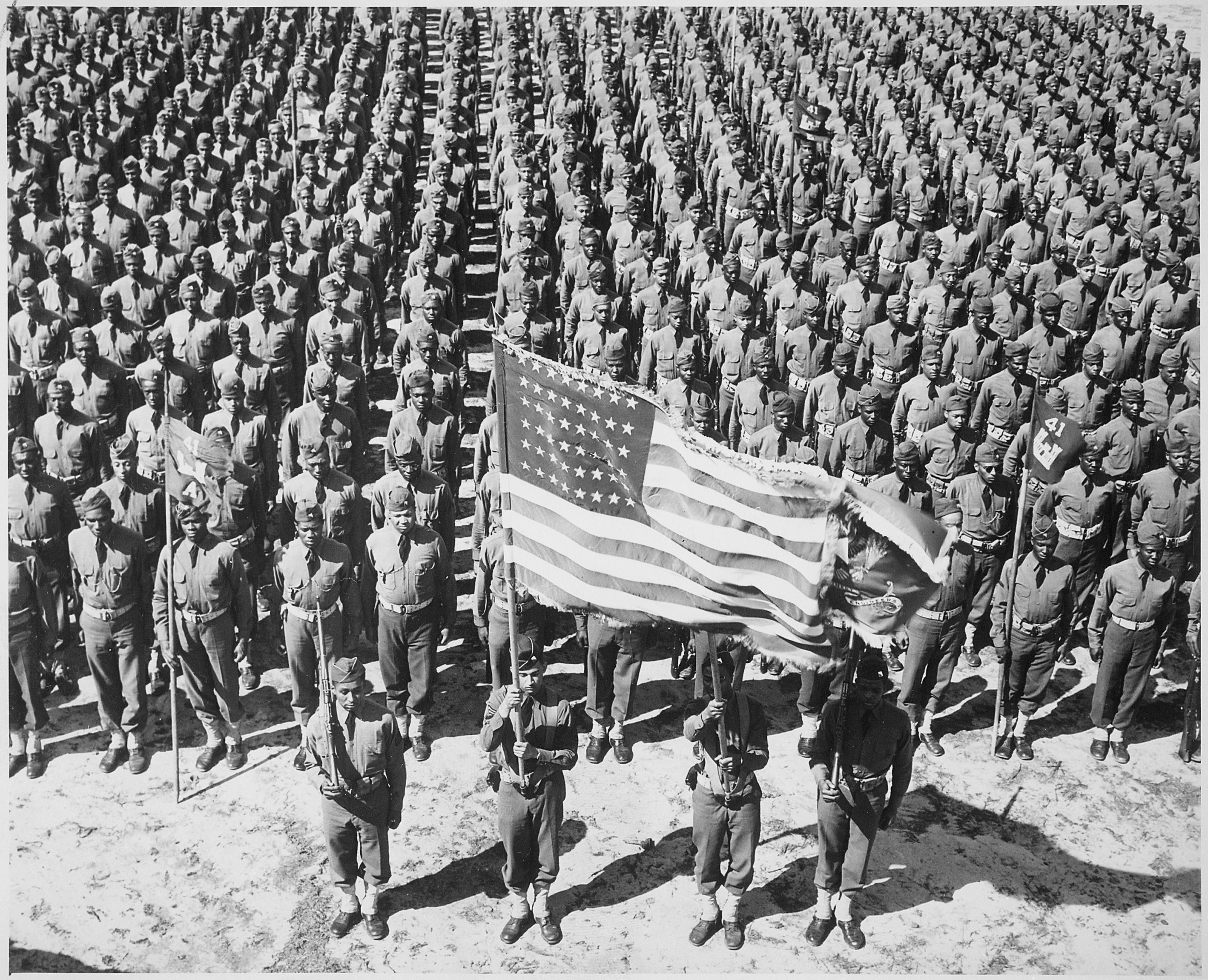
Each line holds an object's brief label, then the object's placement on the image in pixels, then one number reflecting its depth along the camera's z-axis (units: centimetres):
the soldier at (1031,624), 989
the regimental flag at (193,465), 961
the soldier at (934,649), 1003
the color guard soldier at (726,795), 802
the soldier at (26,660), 975
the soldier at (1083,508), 1073
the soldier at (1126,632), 985
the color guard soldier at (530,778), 810
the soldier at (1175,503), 1051
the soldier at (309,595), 976
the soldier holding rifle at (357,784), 804
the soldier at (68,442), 1130
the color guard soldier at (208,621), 966
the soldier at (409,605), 979
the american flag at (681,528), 629
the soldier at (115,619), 970
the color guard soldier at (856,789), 800
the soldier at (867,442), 1147
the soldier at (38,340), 1346
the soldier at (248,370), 1238
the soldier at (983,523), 1054
